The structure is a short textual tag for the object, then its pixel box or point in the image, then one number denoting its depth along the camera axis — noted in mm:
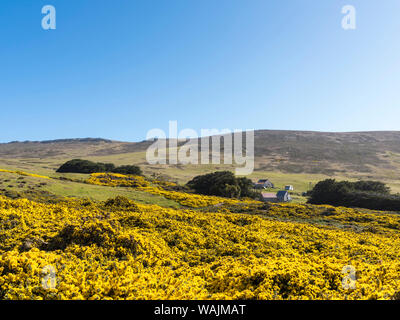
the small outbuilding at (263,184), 80375
